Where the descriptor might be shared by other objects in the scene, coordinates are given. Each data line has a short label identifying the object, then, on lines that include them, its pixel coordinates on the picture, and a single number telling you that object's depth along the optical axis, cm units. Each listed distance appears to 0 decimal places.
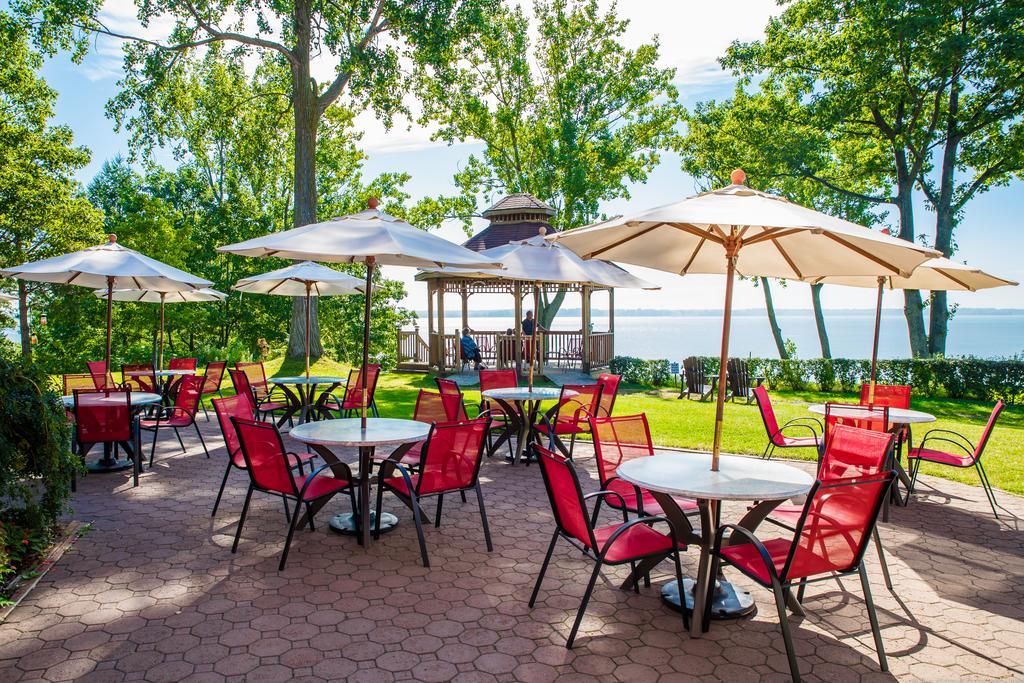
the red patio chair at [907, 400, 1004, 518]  595
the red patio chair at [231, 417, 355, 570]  470
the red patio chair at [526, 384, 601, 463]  774
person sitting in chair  1950
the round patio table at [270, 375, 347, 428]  956
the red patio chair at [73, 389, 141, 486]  684
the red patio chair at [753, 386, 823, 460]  713
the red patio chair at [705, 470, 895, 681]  328
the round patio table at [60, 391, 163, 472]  718
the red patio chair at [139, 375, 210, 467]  785
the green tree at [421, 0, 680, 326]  2734
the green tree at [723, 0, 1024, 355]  1841
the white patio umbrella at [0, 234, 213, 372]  773
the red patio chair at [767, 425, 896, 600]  431
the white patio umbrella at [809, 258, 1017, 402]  598
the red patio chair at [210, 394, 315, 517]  561
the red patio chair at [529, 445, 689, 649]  354
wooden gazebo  1995
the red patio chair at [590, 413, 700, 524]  457
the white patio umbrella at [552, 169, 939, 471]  354
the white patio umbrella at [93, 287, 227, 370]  1205
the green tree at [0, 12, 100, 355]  1669
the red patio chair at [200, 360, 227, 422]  1023
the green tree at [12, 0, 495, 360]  1845
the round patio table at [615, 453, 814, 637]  362
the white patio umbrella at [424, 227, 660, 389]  761
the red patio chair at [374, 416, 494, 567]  489
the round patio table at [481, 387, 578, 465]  786
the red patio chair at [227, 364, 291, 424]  912
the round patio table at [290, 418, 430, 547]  506
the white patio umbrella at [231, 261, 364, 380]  1014
